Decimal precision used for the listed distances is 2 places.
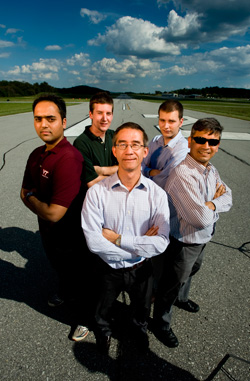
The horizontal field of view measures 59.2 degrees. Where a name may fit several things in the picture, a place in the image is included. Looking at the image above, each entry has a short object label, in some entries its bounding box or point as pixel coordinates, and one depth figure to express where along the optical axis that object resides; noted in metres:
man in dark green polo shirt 2.58
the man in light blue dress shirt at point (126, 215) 1.72
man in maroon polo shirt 1.87
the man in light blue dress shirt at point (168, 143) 2.67
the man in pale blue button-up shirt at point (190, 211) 1.83
